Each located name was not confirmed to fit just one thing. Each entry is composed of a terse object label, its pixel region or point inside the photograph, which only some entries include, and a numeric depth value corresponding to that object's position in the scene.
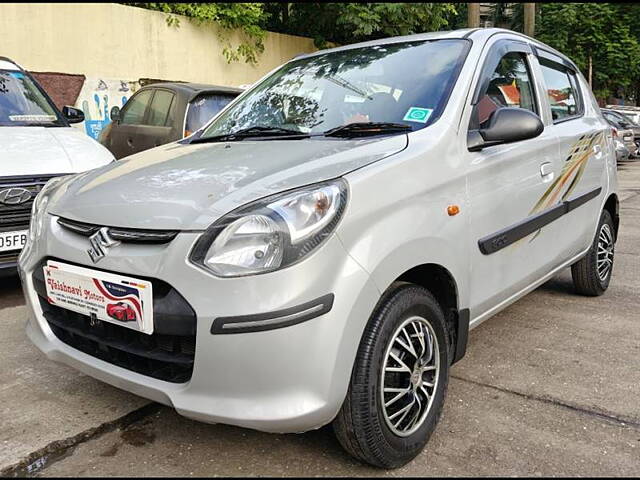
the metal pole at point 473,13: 13.42
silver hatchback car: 1.93
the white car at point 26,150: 4.02
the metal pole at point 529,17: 16.66
